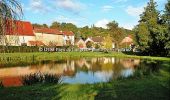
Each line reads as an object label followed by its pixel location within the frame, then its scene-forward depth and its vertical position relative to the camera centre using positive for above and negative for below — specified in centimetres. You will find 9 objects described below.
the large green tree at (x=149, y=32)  6456 +300
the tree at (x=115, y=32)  11144 +514
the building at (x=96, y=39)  14039 +336
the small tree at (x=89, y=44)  12144 +81
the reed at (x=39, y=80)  2025 -230
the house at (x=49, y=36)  9627 +344
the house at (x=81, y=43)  12790 +133
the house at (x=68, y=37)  11462 +345
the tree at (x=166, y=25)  5518 +387
